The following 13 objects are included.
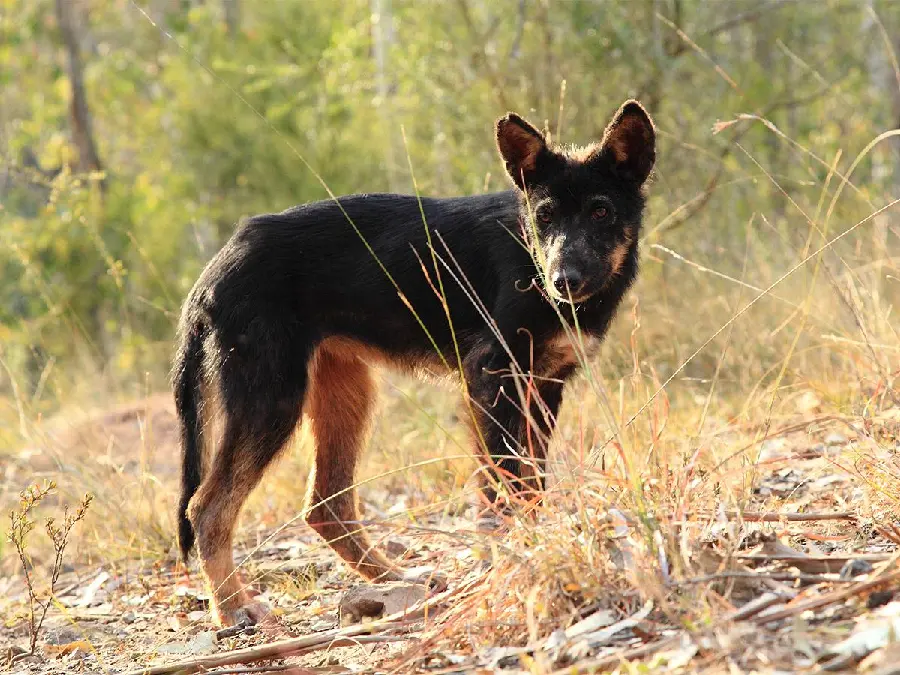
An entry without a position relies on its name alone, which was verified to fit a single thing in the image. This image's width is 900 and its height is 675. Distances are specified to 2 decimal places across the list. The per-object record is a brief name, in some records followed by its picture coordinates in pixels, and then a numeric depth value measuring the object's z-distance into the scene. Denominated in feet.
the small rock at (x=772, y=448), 17.38
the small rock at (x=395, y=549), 16.99
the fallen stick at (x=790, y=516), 10.78
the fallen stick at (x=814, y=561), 9.66
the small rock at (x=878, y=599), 8.85
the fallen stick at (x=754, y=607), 8.67
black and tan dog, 14.90
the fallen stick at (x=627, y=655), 8.52
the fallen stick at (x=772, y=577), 9.01
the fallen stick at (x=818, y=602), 8.64
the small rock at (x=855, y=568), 9.43
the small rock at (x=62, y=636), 14.62
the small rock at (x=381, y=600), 12.41
